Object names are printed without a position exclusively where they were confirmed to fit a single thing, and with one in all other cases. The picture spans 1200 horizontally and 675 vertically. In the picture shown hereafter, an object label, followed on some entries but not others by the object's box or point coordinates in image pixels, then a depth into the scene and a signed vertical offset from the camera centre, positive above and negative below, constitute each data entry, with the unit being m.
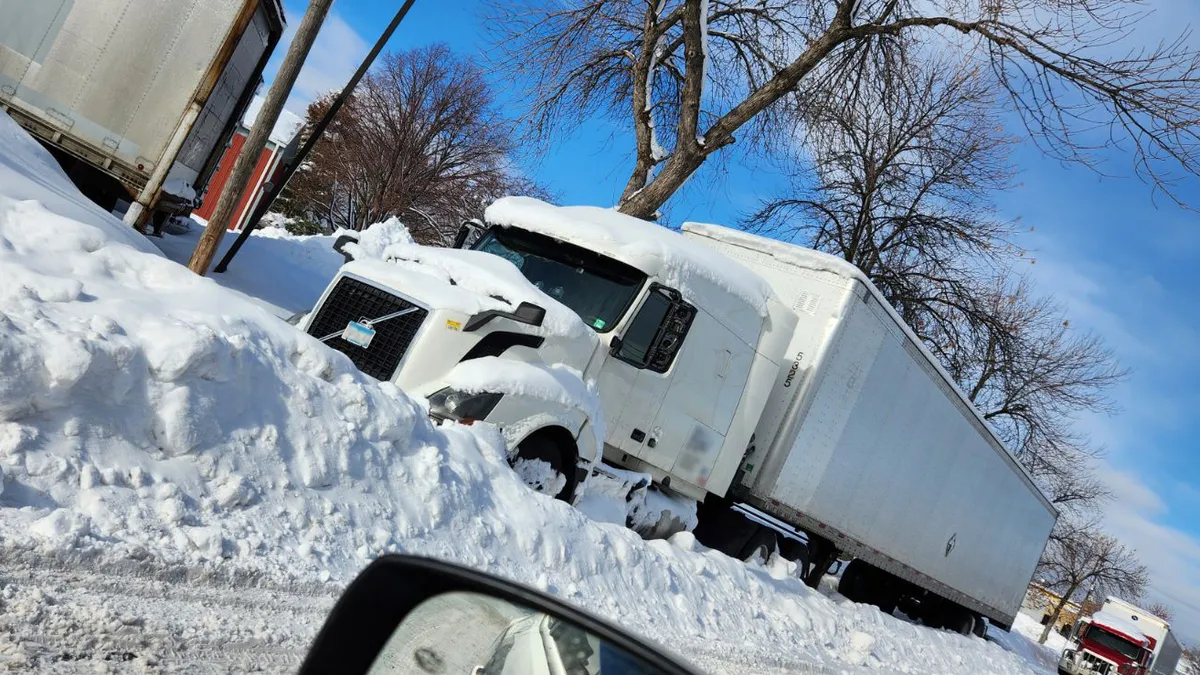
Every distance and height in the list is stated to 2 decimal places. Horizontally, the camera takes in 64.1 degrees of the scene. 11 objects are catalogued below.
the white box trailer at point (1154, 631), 34.81 +1.34
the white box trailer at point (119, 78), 12.55 +1.11
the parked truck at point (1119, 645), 33.66 +0.36
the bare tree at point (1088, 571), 52.69 +3.80
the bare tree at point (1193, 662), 68.00 +1.92
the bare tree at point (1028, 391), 32.68 +6.88
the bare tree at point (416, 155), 40.31 +6.27
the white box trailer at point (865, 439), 11.57 +1.31
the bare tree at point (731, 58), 14.93 +6.84
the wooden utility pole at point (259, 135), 10.52 +1.12
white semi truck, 7.80 +0.56
